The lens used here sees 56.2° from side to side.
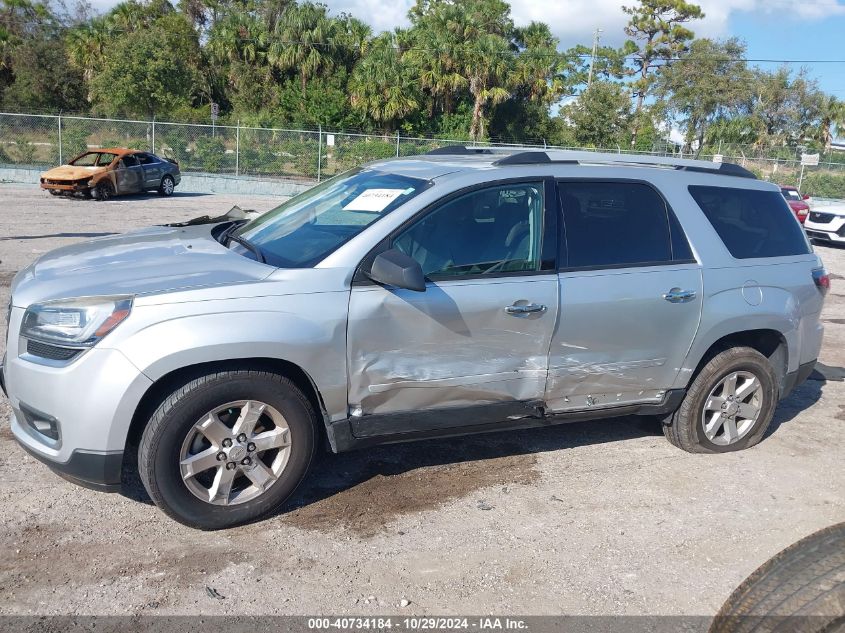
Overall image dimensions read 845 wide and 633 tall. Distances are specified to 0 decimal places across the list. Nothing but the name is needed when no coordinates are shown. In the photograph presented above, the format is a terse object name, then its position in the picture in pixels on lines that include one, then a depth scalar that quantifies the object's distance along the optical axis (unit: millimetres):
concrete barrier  27328
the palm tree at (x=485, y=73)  42125
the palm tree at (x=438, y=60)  41938
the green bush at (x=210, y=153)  27484
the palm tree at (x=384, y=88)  40281
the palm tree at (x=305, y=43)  43694
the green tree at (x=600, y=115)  45341
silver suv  3656
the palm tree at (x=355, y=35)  44594
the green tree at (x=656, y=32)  60188
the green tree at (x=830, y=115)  54312
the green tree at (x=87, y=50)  43094
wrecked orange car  20266
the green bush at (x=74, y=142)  26000
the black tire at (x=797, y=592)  2414
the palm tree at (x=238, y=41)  44875
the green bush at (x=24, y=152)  25594
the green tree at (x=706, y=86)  52875
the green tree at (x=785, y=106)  52906
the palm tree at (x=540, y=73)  45181
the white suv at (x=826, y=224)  18203
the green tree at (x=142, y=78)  35719
